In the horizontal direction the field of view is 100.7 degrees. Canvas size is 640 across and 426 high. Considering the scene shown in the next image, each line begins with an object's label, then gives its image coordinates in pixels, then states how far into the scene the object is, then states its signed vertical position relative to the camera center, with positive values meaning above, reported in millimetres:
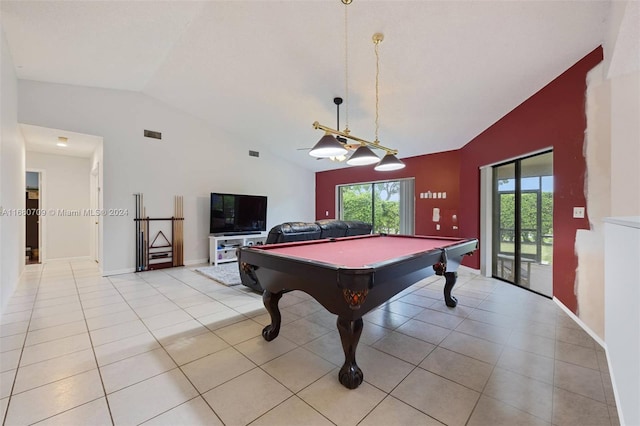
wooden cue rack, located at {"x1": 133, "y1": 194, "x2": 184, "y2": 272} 5328 -622
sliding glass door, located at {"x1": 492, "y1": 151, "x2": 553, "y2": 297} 3787 -158
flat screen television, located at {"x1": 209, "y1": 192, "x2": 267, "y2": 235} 6152 -57
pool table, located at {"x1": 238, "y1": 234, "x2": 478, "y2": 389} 1665 -446
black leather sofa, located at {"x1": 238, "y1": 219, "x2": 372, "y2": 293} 3613 -309
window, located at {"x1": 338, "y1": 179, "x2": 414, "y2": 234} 6918 +221
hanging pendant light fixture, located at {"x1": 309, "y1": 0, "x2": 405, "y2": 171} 2750 +677
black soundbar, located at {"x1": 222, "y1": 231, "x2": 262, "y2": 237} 6399 -540
